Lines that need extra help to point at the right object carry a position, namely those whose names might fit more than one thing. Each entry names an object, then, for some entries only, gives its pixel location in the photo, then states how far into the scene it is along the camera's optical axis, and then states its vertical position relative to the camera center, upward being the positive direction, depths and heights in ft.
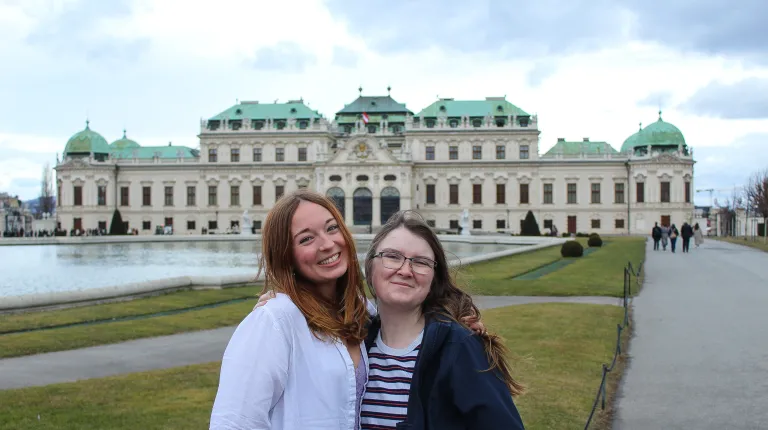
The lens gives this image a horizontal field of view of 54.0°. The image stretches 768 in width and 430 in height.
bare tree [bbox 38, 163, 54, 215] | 349.00 +15.75
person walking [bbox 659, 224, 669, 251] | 134.82 -4.44
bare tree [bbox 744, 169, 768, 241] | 185.06 +3.86
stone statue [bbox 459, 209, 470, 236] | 197.06 -2.22
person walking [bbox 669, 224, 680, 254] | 127.75 -3.92
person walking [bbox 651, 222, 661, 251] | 132.57 -3.64
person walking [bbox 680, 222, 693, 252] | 125.39 -3.54
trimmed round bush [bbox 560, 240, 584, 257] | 110.93 -5.22
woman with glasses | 9.75 -1.85
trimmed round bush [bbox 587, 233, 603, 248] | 144.36 -5.34
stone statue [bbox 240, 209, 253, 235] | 198.42 -1.75
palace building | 229.04 +14.30
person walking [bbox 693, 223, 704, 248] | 144.97 -4.67
